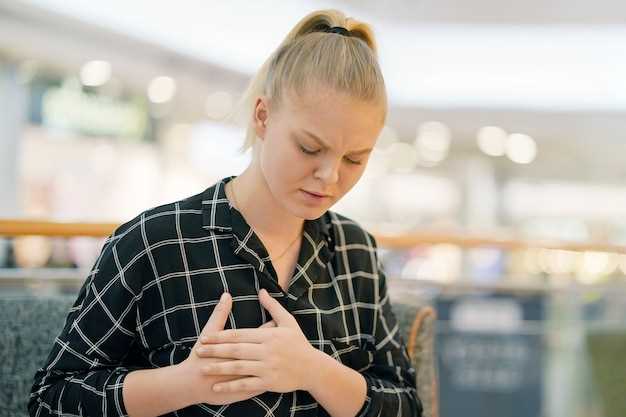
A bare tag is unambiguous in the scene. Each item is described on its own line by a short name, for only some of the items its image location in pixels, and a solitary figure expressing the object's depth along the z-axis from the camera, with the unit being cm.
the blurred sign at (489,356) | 418
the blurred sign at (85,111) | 864
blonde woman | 119
